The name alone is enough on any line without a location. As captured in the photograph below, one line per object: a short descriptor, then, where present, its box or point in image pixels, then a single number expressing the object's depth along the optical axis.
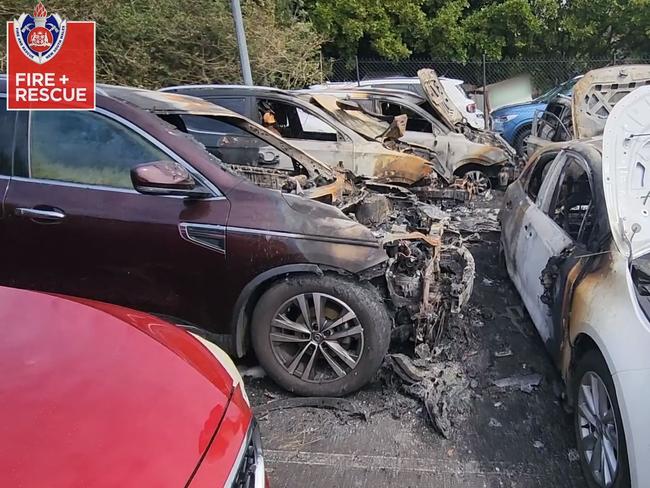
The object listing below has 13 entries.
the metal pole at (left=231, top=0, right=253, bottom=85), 9.90
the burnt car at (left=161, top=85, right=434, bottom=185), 7.23
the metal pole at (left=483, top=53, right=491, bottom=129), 15.41
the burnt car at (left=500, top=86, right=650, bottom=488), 2.34
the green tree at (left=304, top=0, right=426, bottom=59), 17.06
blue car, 12.14
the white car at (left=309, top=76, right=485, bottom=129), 9.92
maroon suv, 3.24
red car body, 1.50
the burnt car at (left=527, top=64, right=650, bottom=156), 5.62
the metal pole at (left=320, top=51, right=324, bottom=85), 15.27
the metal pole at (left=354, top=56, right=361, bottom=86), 17.53
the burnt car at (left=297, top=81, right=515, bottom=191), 8.39
